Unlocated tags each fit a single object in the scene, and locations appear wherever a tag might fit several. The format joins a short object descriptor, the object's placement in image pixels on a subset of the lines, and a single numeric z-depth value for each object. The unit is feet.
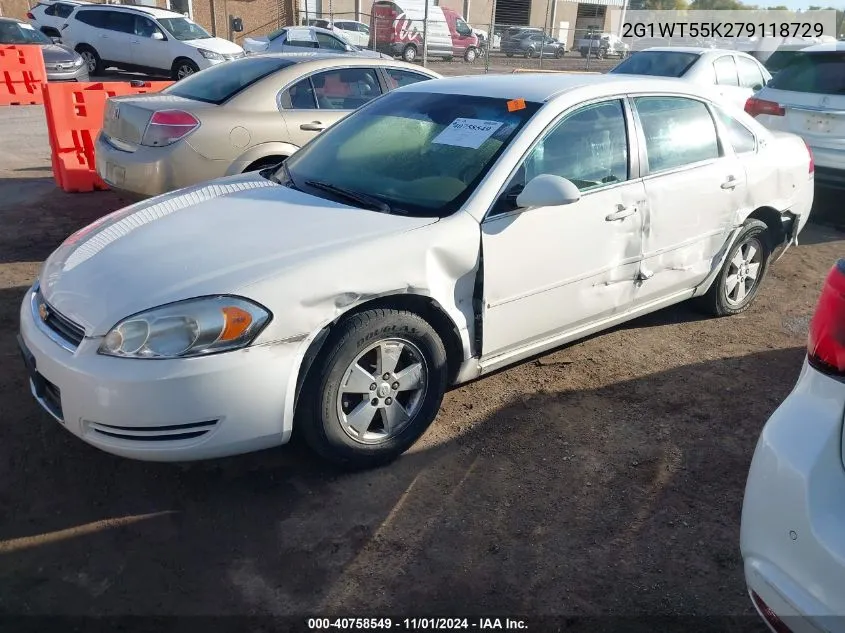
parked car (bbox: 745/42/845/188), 22.54
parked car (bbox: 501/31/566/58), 109.60
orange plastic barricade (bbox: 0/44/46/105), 44.42
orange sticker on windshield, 11.55
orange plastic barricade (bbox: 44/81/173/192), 23.45
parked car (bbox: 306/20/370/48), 91.04
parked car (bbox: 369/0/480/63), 91.20
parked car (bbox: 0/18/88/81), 46.78
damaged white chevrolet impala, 8.59
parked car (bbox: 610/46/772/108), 33.60
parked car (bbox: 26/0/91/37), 63.93
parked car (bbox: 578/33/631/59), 121.70
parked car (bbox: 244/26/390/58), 63.52
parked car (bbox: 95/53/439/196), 18.38
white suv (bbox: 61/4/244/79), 57.06
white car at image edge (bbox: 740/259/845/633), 5.45
